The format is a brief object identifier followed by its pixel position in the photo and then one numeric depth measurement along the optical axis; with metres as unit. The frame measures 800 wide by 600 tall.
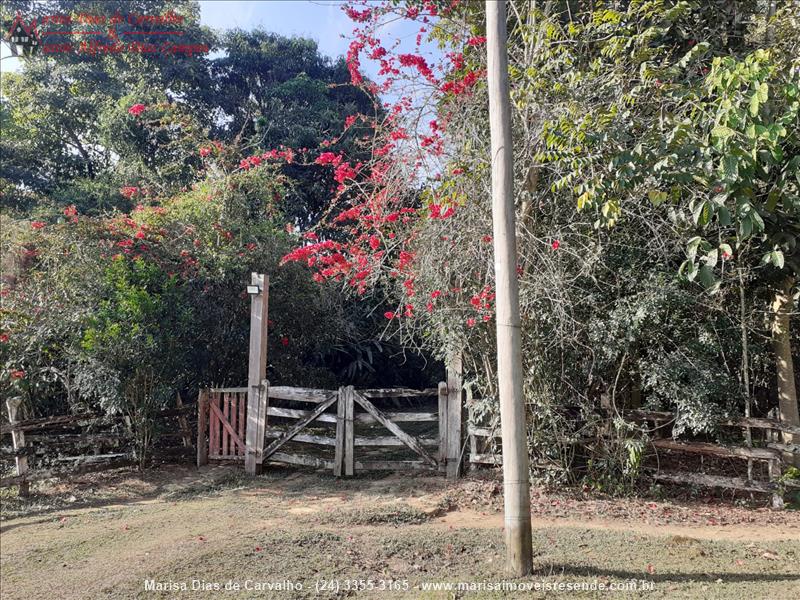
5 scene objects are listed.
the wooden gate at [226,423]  8.62
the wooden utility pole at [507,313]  4.34
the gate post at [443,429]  7.69
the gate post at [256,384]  8.38
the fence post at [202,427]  8.79
